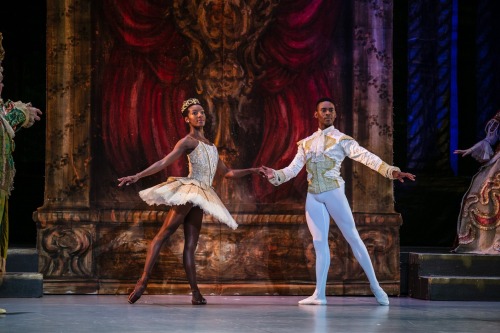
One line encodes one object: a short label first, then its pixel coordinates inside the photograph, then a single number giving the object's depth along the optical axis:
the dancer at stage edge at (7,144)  11.50
